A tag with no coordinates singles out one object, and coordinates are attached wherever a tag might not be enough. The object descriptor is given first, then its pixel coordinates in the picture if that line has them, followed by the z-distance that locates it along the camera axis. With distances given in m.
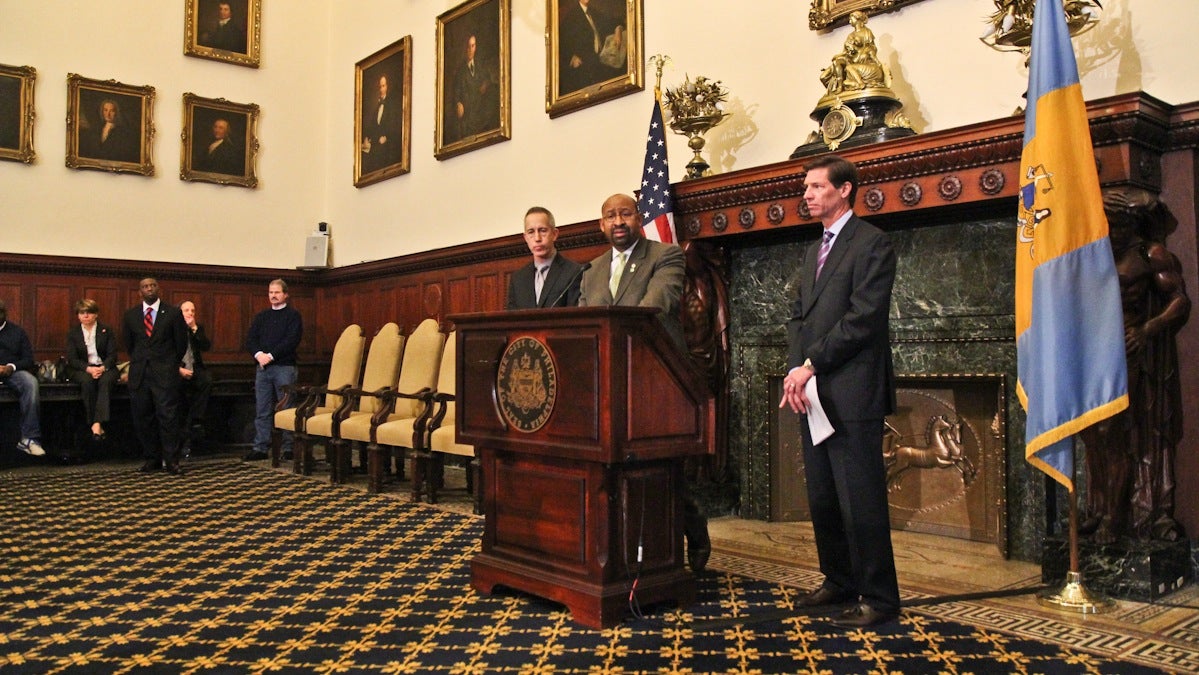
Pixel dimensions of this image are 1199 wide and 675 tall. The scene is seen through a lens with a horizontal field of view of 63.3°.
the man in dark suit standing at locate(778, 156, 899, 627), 3.47
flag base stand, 3.76
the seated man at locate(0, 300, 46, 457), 8.52
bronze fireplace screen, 5.16
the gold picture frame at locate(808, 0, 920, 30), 5.57
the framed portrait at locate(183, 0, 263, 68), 10.66
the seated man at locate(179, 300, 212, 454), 9.46
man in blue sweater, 9.25
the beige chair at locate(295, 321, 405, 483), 7.54
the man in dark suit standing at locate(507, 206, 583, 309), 4.38
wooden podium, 3.51
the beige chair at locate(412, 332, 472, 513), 6.43
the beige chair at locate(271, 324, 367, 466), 8.09
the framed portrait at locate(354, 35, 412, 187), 10.11
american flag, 5.80
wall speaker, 11.20
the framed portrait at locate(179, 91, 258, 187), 10.62
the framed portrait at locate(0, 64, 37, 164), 9.53
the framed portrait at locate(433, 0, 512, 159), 8.70
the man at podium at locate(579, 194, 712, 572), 3.91
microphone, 4.36
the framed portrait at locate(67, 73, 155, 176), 9.93
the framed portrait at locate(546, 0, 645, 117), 7.27
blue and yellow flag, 3.81
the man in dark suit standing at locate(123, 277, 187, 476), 8.10
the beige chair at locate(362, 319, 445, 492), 6.92
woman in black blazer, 8.70
